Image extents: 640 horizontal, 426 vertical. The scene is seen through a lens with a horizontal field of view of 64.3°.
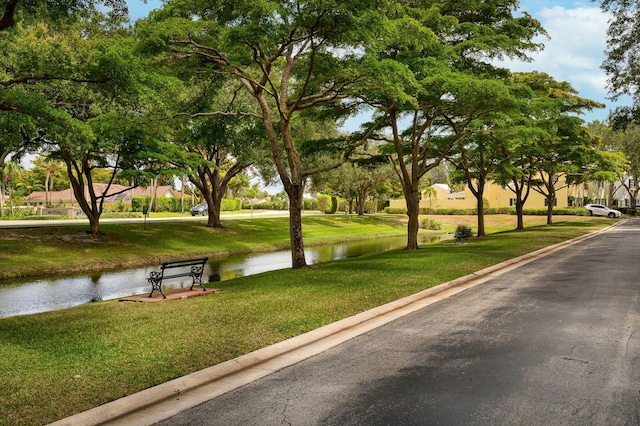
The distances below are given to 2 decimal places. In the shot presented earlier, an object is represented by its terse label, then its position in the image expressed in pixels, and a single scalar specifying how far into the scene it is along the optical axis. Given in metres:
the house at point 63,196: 83.91
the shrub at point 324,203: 78.69
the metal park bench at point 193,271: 11.99
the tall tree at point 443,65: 17.39
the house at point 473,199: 69.94
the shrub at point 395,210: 77.06
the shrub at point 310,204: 95.76
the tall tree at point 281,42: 13.62
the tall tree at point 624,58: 18.81
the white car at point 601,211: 60.72
